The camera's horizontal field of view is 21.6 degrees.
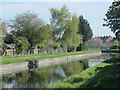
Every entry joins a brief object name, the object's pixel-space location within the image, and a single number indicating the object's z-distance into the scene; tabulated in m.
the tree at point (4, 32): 46.18
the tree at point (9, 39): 64.74
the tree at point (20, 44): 59.66
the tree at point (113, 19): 27.22
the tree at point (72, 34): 76.00
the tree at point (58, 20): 74.25
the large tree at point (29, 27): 66.69
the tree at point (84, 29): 96.09
